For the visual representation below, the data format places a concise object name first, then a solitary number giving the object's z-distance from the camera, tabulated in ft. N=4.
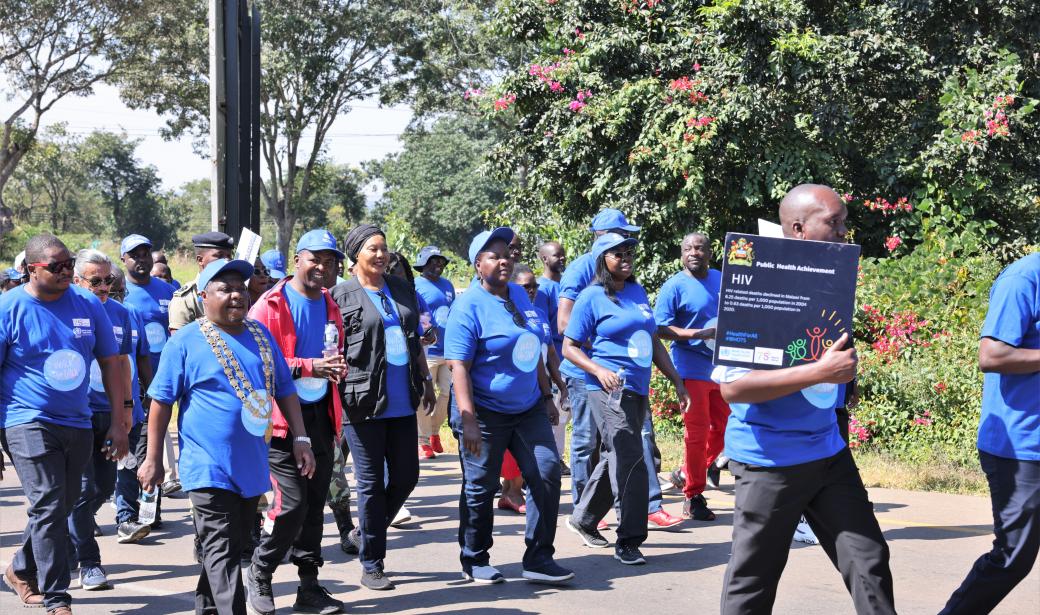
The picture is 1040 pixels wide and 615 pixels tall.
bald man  13.30
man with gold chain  16.48
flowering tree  45.34
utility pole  35.04
